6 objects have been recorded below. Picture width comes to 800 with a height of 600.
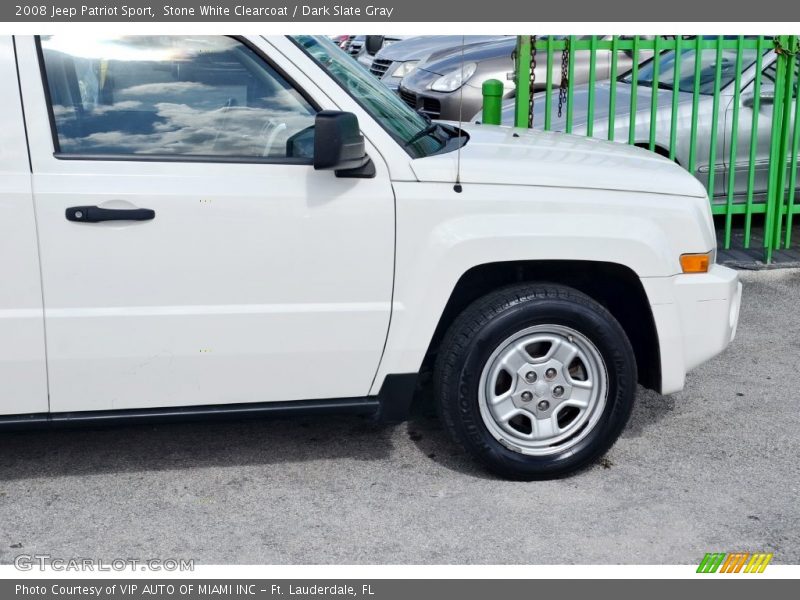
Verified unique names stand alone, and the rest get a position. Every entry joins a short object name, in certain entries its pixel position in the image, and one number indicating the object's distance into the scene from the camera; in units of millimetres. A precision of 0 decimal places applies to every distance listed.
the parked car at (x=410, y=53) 11320
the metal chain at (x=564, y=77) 7297
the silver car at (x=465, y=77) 10070
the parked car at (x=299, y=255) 3922
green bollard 6910
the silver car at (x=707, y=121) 7793
